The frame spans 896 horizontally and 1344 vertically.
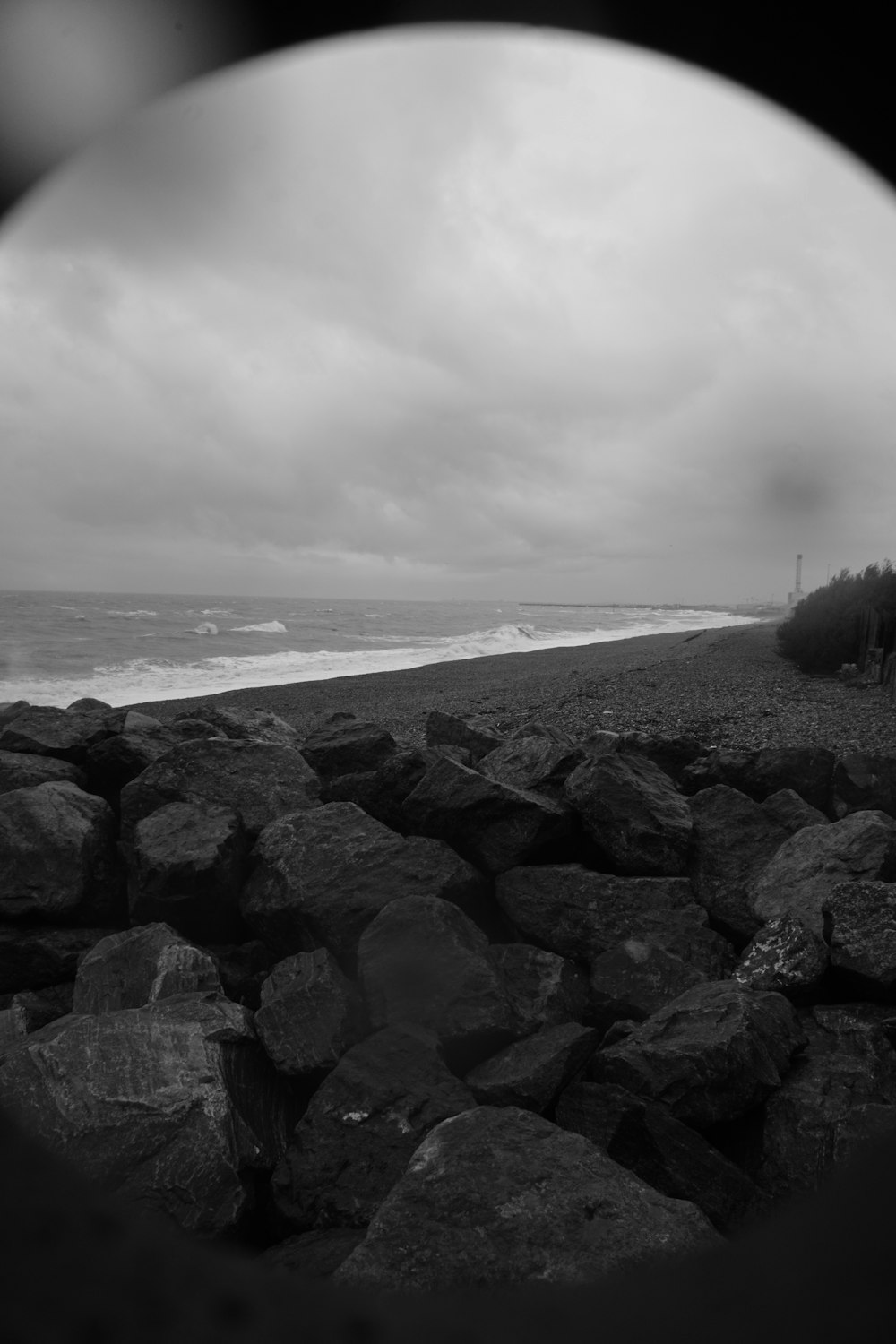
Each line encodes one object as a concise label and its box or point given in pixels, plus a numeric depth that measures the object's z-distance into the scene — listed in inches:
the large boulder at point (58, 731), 252.5
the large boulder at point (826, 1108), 104.0
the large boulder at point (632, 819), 181.5
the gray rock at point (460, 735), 281.0
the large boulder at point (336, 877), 161.5
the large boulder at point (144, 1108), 102.3
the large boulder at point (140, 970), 146.7
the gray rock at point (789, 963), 134.8
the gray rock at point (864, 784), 212.5
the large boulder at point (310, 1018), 128.3
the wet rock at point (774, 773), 226.1
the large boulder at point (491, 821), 184.4
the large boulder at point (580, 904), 164.6
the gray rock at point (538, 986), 141.8
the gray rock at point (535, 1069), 118.9
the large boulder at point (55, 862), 182.1
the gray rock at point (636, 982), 145.8
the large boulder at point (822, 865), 160.1
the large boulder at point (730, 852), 174.6
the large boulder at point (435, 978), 134.3
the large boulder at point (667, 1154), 100.7
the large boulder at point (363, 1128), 107.4
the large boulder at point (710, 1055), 112.2
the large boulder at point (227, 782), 209.5
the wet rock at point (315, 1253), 92.4
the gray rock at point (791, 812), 195.0
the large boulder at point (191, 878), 173.8
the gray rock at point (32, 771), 231.8
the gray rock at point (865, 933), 129.5
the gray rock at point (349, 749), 249.3
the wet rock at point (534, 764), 211.2
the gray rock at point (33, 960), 175.9
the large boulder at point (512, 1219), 79.7
